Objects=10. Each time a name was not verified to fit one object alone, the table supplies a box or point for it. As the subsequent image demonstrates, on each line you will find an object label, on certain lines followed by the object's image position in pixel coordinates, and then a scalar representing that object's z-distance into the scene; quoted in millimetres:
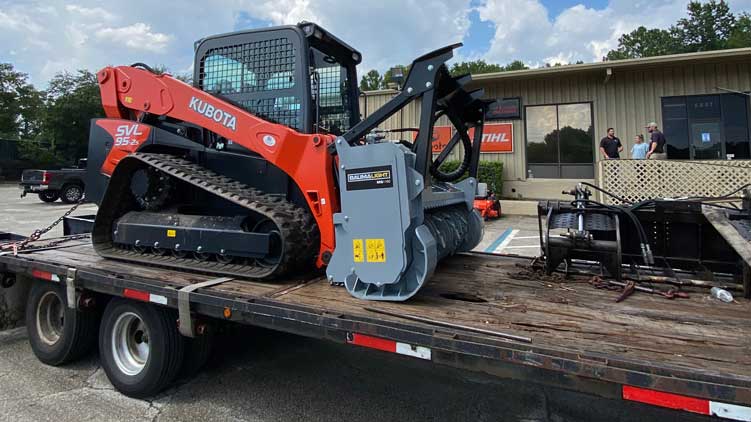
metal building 13766
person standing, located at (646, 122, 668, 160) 11711
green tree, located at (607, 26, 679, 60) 56750
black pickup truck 18547
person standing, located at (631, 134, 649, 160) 12539
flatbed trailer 1870
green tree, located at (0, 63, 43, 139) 38250
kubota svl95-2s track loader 3055
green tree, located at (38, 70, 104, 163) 35688
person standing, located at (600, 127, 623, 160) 13039
